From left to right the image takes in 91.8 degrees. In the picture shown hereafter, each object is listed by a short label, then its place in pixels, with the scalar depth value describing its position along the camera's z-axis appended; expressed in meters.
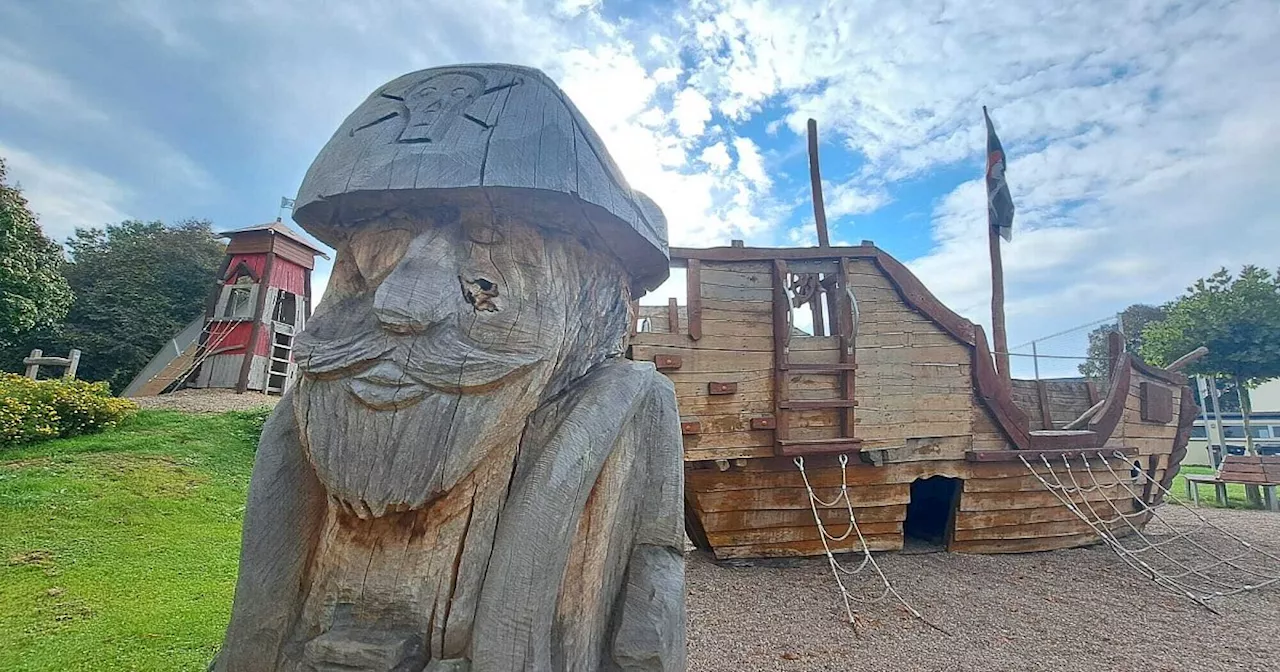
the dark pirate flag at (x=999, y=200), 9.64
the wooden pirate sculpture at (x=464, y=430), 1.06
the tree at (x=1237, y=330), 12.68
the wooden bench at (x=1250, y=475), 11.55
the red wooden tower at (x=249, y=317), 14.84
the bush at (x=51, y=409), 8.38
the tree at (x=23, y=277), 13.38
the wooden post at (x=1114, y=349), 7.28
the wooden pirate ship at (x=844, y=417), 5.55
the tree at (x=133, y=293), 18.44
